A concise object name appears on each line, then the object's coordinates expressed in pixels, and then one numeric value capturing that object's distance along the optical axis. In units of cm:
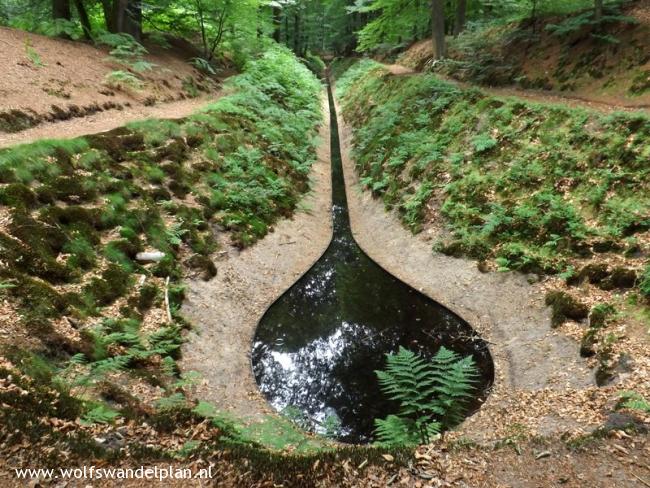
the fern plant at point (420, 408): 602
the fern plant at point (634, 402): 573
